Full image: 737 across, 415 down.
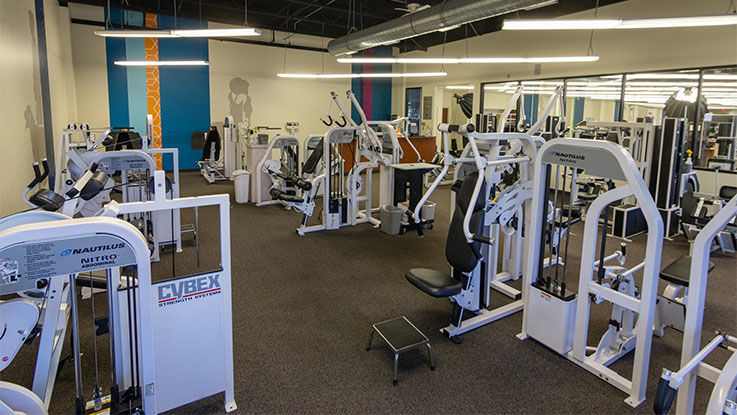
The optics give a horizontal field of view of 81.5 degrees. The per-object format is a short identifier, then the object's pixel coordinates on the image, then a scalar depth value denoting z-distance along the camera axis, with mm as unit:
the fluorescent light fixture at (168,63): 8266
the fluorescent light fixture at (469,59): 6992
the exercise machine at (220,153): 9727
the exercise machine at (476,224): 3078
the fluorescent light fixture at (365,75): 10173
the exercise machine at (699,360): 1611
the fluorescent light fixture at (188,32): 5199
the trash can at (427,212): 5914
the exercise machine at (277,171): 7328
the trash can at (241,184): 7870
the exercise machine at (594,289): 2447
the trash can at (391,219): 5906
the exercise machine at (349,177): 6098
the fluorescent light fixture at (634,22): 4176
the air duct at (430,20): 5408
